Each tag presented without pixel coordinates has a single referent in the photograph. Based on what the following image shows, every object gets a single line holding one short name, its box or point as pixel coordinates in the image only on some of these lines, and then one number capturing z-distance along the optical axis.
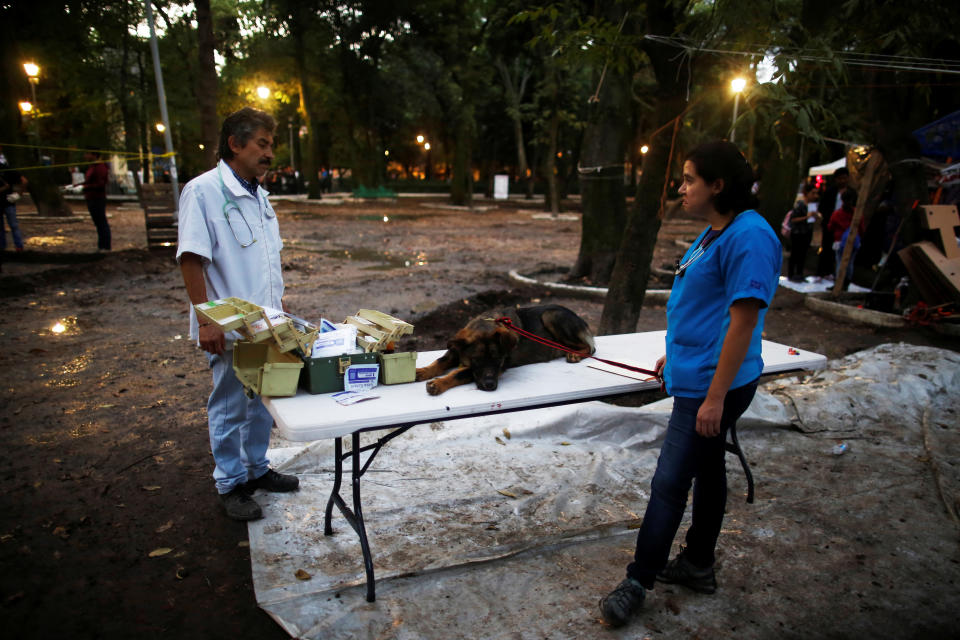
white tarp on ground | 2.81
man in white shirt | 3.14
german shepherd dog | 3.38
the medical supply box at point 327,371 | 2.99
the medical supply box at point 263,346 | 2.84
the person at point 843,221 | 10.81
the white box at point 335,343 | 3.04
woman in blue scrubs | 2.33
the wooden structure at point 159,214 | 13.43
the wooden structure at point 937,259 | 7.59
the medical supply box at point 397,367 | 3.24
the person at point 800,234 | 11.93
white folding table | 2.70
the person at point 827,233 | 12.09
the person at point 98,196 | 12.84
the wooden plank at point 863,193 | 8.97
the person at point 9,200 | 11.41
